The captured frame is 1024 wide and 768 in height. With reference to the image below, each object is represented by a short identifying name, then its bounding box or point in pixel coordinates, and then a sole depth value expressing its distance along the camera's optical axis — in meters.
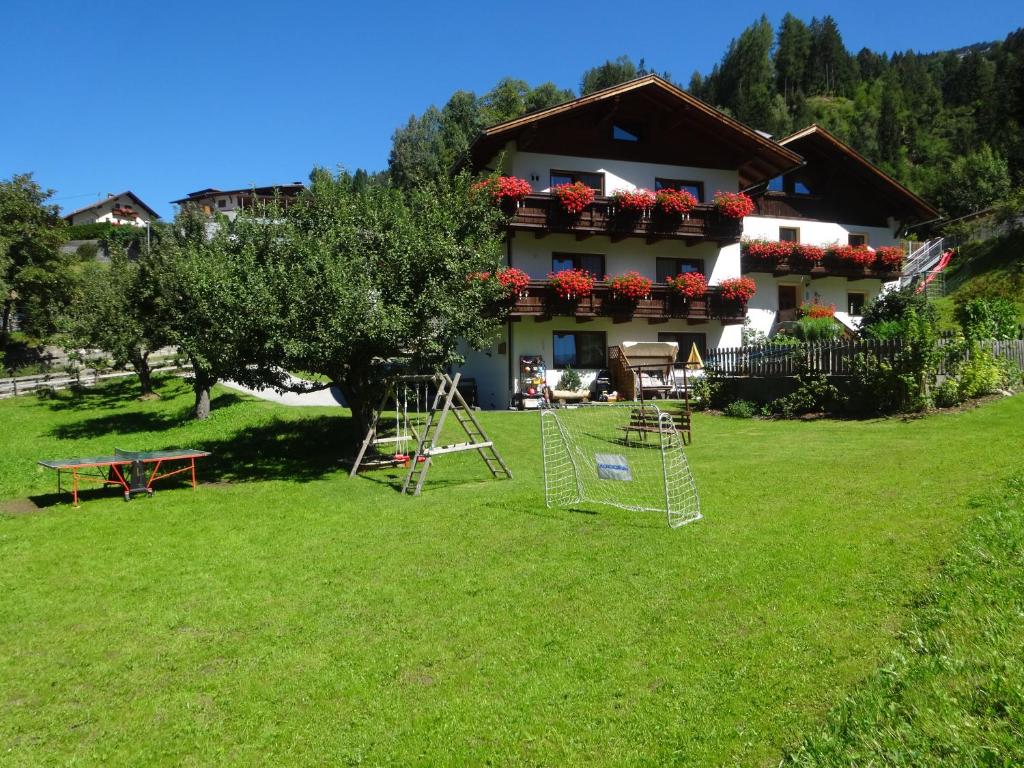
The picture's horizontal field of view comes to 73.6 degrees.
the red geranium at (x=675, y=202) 27.23
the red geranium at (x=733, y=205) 28.12
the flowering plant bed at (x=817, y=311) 30.72
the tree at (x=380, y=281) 12.20
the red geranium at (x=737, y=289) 28.25
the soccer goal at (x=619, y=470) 8.86
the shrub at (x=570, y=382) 26.42
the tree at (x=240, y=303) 12.24
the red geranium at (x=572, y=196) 25.72
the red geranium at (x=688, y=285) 27.27
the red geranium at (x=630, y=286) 26.16
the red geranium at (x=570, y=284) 25.14
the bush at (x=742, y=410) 20.03
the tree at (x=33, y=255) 41.53
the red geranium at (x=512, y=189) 24.41
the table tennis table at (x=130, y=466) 11.55
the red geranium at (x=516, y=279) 23.27
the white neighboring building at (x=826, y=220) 32.34
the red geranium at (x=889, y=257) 32.41
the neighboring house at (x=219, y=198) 87.69
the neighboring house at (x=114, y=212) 83.31
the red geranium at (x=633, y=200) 26.75
